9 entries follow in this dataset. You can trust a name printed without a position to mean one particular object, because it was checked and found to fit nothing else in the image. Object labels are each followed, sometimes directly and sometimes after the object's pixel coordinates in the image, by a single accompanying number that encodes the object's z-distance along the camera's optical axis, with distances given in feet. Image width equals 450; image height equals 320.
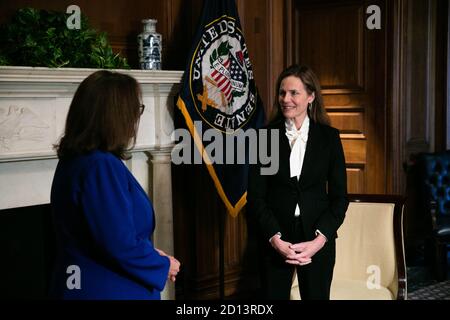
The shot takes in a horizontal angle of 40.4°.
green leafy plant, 8.66
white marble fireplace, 8.62
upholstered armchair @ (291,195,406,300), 9.04
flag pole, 10.93
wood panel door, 15.15
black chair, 14.90
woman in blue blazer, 4.94
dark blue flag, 10.52
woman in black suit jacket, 7.37
